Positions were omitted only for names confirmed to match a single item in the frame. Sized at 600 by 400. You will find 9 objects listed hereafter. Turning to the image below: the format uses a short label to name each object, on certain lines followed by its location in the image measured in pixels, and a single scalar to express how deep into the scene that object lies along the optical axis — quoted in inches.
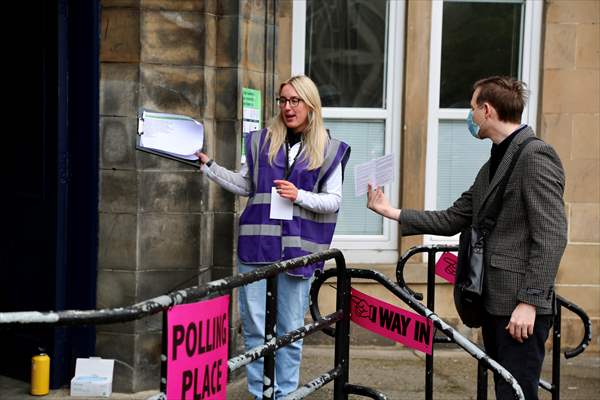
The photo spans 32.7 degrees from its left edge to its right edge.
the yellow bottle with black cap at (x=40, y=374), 238.1
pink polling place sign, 117.9
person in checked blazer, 154.8
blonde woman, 205.5
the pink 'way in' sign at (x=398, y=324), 166.9
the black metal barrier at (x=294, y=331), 102.7
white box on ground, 237.3
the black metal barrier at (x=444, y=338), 193.8
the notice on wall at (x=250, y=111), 250.5
